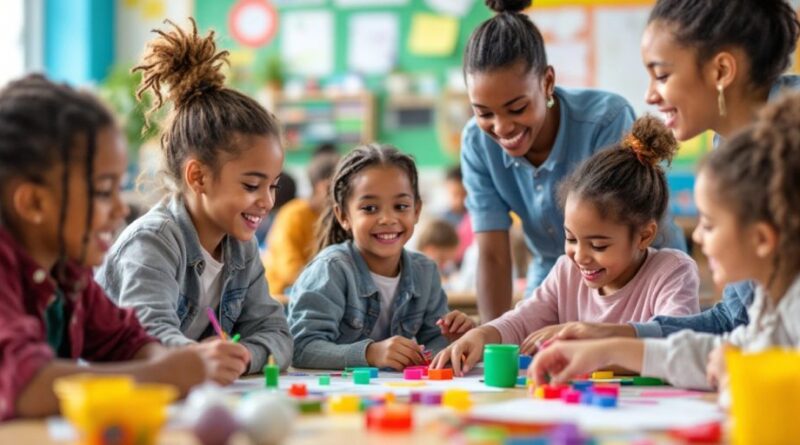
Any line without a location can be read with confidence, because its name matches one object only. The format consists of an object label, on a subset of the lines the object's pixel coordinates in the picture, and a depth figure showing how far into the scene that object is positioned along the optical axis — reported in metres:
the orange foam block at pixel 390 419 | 1.69
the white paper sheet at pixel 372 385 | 2.02
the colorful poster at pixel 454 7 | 6.23
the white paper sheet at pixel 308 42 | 6.50
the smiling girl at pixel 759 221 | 1.78
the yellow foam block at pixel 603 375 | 2.12
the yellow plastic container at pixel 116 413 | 1.48
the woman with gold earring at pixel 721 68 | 2.17
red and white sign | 6.98
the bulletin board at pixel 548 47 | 5.75
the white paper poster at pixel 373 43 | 6.38
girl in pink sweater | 2.35
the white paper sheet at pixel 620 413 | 1.74
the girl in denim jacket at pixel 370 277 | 2.46
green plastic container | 2.06
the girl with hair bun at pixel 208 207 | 2.22
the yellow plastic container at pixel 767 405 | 1.52
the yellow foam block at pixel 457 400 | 1.85
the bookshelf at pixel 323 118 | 6.39
